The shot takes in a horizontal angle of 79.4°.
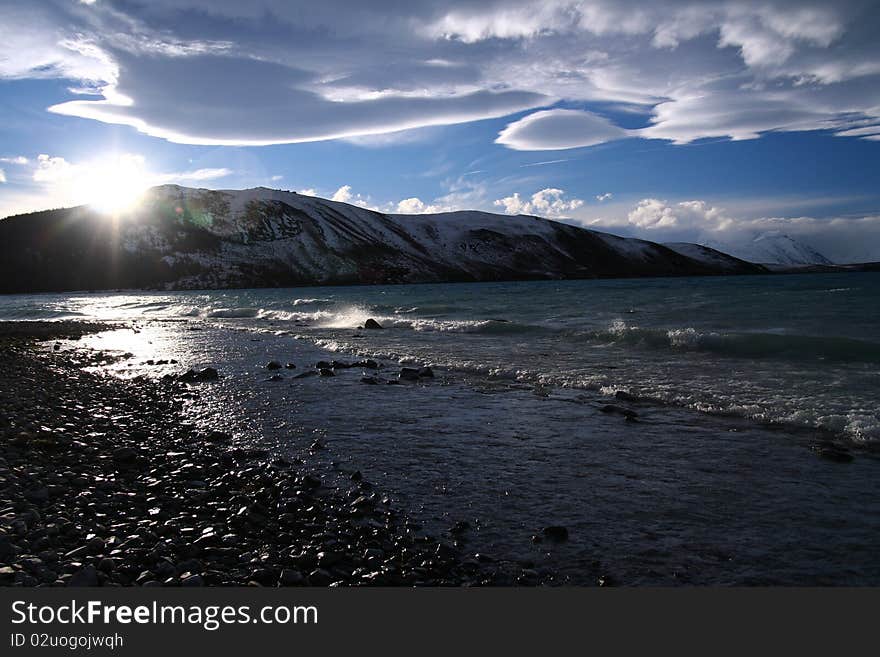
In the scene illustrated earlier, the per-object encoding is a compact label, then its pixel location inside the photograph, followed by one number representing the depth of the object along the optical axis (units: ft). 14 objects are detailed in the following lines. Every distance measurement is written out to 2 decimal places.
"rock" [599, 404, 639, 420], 38.06
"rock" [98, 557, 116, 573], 17.17
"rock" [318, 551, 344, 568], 18.01
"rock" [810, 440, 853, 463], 28.50
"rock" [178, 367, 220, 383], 58.03
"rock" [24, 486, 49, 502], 23.36
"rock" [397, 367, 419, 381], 57.00
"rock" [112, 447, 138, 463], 29.37
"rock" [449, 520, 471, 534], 21.20
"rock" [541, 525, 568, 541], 20.45
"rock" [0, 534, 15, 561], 17.70
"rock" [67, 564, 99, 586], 16.31
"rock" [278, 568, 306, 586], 16.85
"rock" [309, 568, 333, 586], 16.98
